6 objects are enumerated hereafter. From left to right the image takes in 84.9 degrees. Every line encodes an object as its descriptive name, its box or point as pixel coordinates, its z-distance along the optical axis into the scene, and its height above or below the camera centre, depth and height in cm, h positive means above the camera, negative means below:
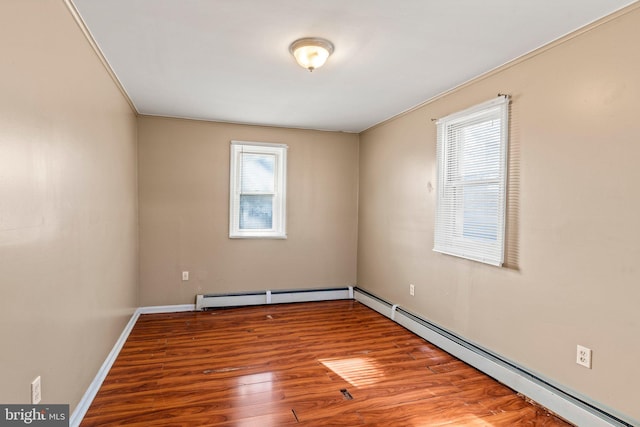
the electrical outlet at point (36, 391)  153 -85
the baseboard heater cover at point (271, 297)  446 -122
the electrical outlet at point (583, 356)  213 -89
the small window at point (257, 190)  465 +22
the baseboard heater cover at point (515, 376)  205 -119
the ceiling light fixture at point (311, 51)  232 +107
